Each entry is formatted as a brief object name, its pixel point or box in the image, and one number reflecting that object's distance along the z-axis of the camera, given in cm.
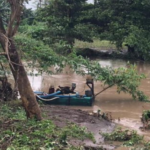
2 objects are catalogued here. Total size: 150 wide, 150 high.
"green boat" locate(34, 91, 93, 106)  2731
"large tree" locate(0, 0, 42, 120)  1563
